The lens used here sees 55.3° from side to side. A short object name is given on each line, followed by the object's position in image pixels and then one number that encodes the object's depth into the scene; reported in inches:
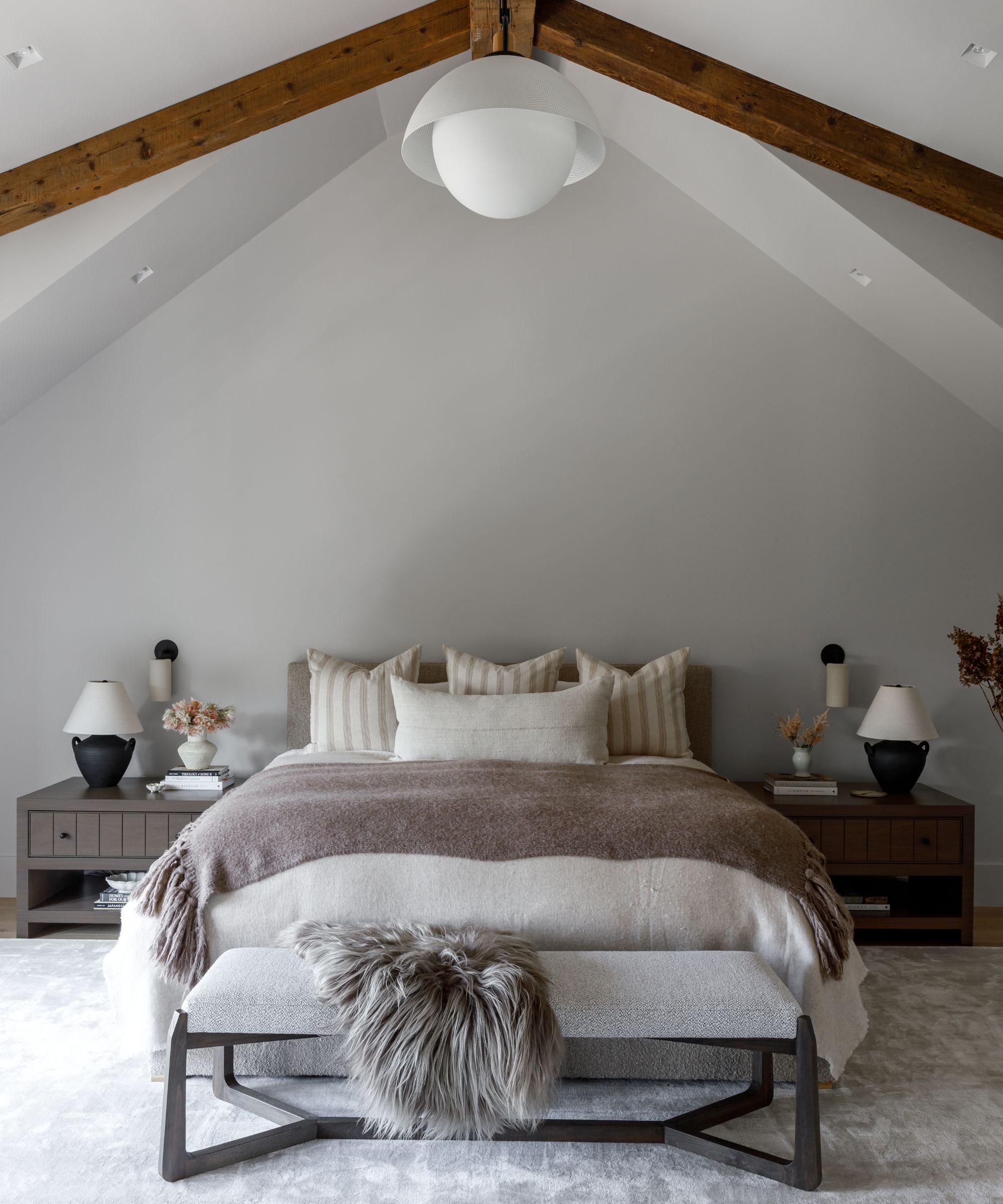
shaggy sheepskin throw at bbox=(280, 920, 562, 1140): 76.9
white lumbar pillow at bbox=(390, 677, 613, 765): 134.8
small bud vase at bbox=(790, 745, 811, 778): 155.3
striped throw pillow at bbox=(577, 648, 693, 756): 150.9
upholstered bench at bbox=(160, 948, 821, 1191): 77.4
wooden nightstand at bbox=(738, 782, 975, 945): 142.6
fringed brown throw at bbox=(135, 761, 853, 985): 96.0
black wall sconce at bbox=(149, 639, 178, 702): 162.9
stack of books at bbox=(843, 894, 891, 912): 144.0
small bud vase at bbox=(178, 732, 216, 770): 154.7
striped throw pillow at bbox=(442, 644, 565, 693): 152.4
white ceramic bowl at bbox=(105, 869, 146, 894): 143.7
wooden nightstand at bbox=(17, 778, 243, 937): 142.1
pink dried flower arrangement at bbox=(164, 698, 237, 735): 154.8
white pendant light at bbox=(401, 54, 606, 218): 82.9
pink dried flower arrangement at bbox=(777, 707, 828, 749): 155.3
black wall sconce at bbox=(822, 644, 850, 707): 160.4
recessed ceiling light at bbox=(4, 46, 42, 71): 99.7
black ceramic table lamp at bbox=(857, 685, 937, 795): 148.5
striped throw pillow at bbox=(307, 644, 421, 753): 150.3
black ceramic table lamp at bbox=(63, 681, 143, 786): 149.6
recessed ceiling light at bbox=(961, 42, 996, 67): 97.8
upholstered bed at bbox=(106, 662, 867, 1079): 94.4
